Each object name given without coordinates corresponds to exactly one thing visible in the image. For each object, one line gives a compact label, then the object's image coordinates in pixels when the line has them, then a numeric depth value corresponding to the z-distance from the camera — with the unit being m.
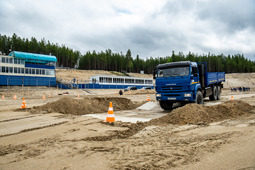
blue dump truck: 11.40
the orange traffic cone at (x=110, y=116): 7.74
